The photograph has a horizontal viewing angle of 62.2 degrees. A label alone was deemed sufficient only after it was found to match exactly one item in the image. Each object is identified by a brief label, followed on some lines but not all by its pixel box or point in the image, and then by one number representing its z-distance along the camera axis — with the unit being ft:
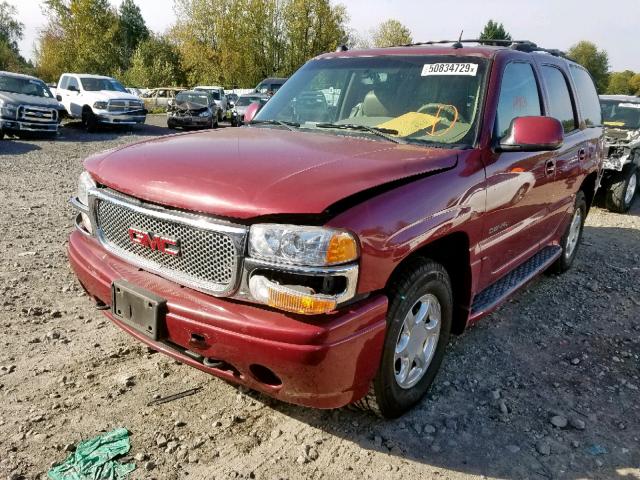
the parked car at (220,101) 78.48
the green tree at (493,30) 216.76
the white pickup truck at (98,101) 59.06
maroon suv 7.07
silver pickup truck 47.21
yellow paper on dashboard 10.50
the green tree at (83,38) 144.15
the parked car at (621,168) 27.86
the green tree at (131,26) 176.14
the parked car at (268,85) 85.30
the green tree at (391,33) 197.26
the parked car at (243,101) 71.00
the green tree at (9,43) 160.97
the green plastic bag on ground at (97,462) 7.59
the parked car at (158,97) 107.55
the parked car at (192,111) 67.87
